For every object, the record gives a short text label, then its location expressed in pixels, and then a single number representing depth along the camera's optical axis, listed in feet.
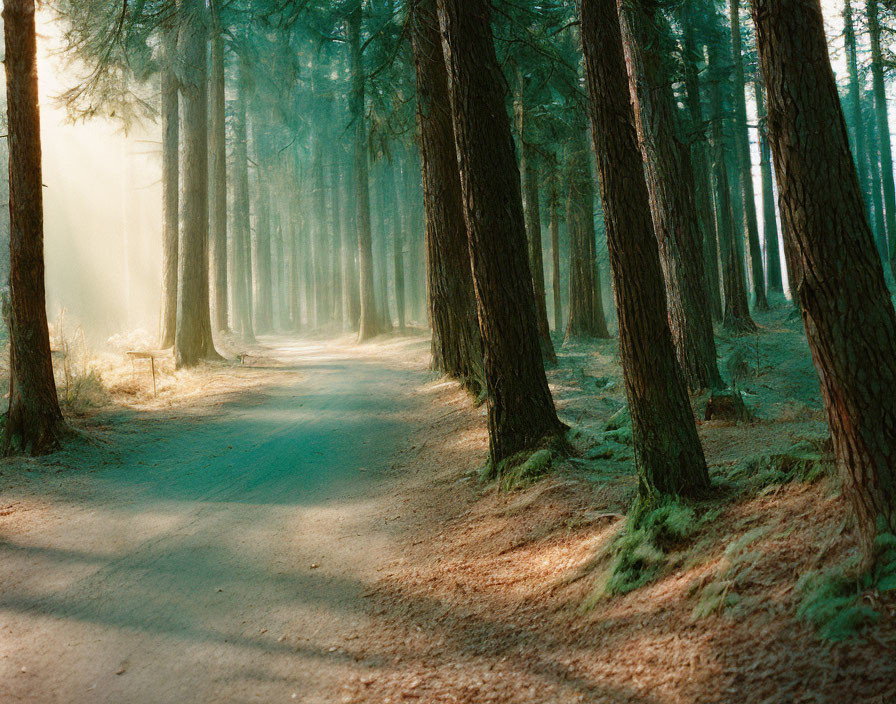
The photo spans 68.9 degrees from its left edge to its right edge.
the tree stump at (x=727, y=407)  24.06
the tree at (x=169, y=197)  55.72
